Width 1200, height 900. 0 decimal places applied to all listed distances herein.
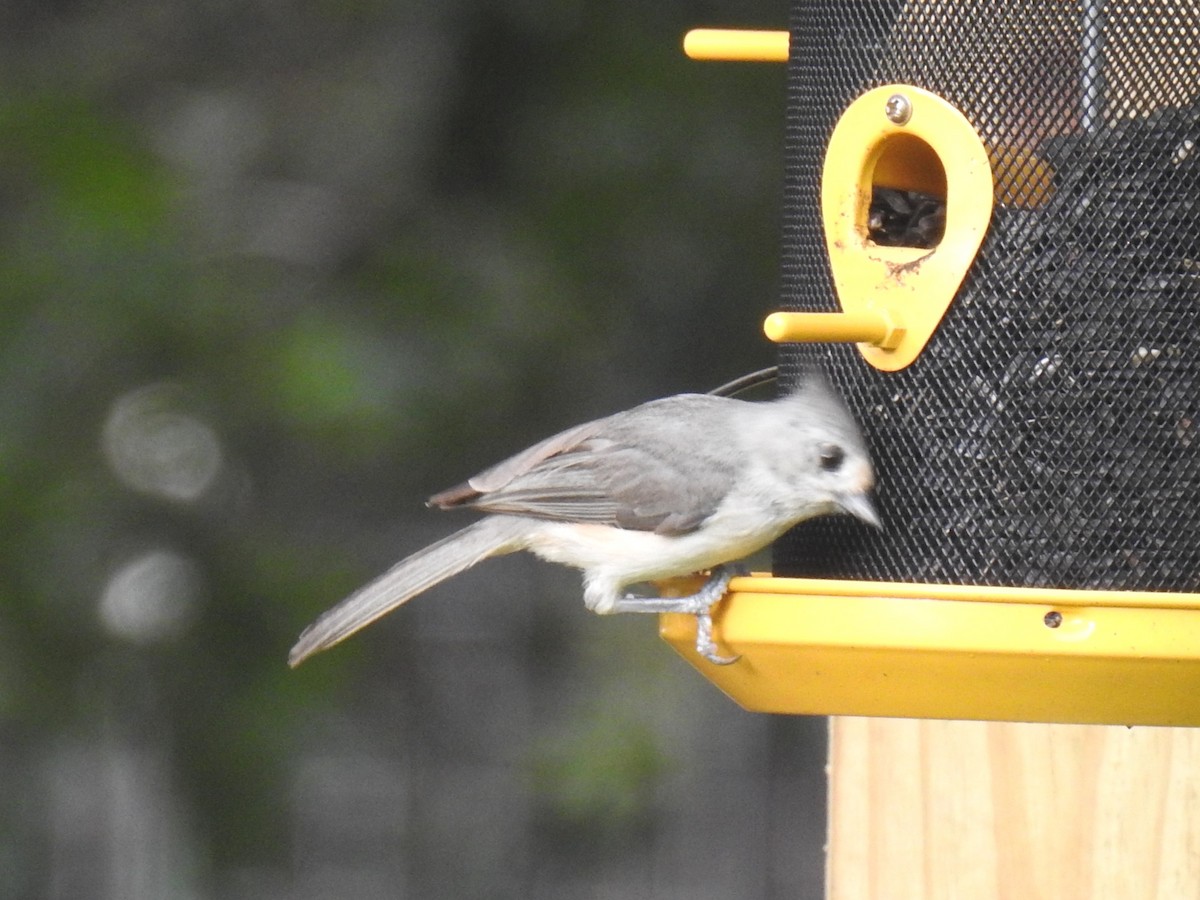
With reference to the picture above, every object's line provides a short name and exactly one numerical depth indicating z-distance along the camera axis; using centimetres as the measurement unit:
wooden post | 608
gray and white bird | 709
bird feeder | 640
